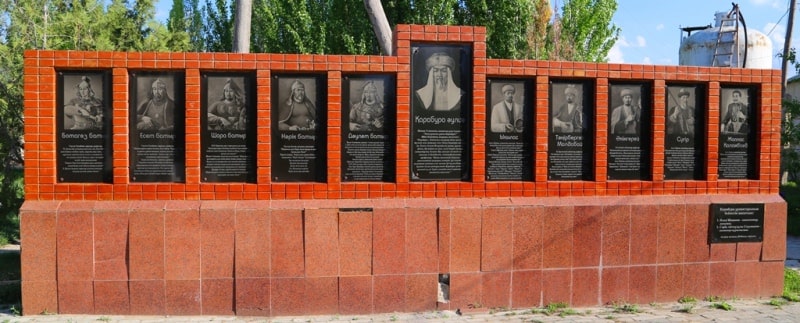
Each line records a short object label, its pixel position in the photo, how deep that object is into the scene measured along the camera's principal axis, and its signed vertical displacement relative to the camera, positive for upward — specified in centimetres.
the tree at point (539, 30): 1672 +296
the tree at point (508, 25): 1697 +310
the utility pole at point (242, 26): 958 +170
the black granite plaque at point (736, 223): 726 -82
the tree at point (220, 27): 2056 +368
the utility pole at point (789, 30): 1835 +327
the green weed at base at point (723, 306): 698 -166
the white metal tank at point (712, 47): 2006 +316
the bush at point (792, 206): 1558 -163
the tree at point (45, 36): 1109 +195
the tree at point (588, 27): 1852 +339
